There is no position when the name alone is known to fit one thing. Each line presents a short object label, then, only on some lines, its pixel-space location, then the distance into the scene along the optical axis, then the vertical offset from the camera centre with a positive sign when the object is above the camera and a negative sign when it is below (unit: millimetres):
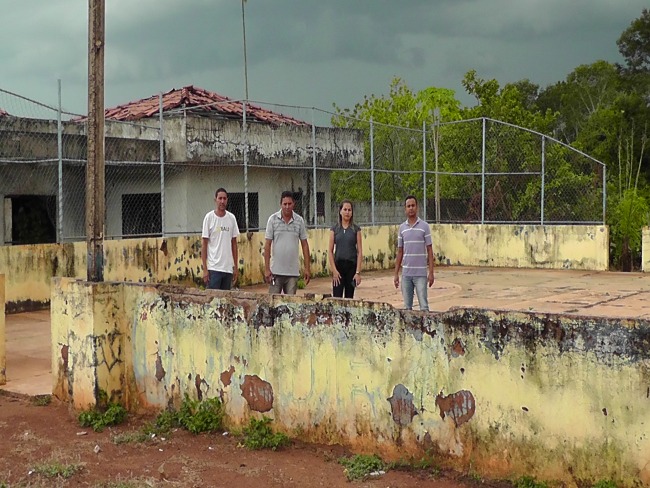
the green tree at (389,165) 23109 +2226
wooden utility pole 6867 +930
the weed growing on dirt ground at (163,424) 6188 -1324
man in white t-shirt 8742 +2
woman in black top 8734 -85
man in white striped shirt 8586 -110
